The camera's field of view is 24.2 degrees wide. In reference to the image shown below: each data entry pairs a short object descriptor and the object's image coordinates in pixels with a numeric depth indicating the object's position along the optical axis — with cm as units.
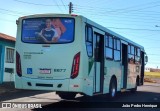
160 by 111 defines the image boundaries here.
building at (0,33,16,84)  2830
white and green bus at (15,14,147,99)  1304
